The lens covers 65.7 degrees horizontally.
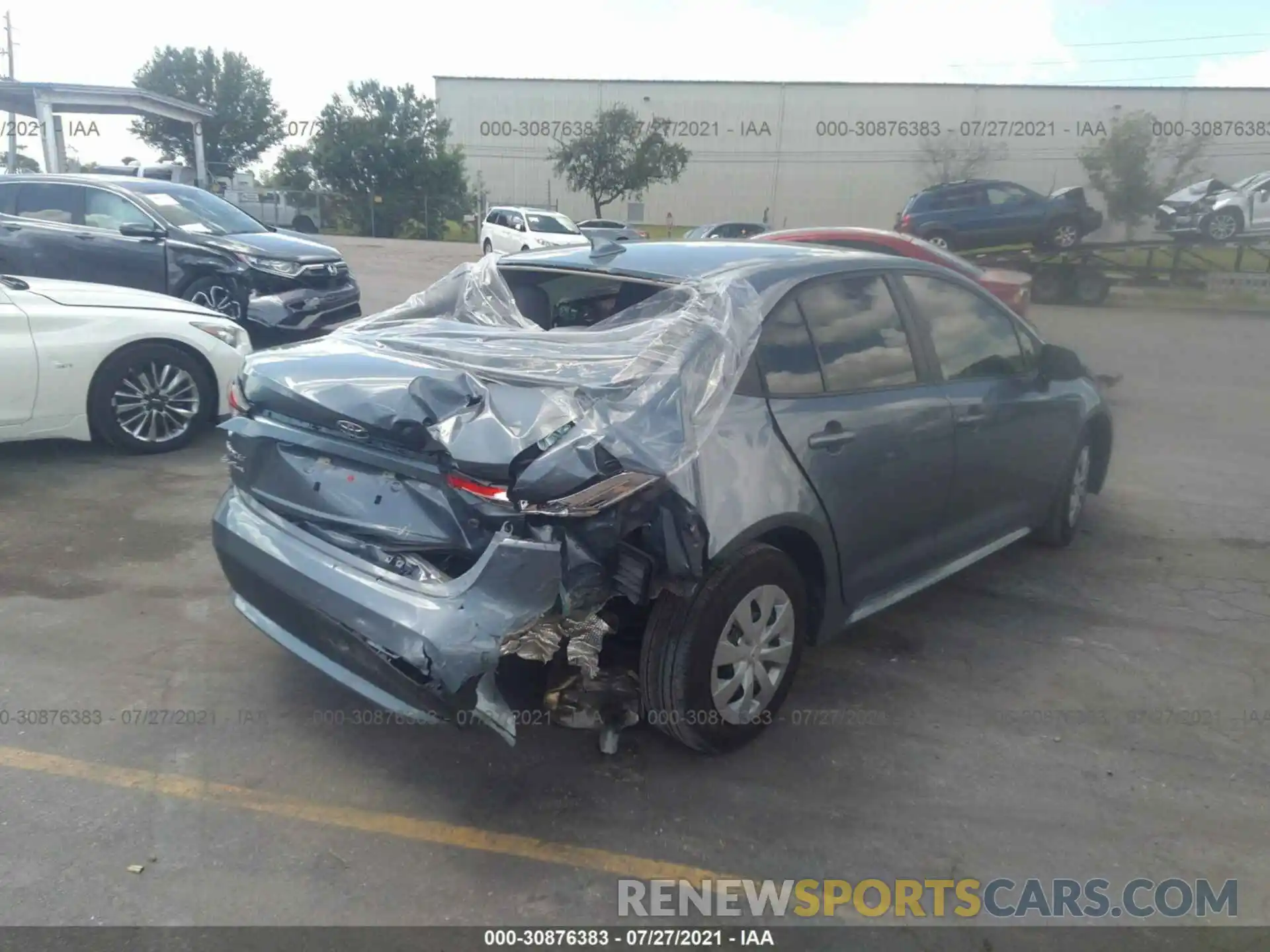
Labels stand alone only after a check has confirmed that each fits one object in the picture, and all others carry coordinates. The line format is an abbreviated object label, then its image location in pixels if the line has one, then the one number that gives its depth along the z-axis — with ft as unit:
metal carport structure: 70.28
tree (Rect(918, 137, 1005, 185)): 134.00
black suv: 31.22
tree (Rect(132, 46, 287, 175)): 175.01
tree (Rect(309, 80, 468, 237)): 145.48
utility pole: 78.78
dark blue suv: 65.51
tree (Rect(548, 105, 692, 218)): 134.31
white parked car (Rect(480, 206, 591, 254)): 78.23
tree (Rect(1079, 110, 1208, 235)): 104.22
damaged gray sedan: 9.11
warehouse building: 130.11
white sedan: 18.83
